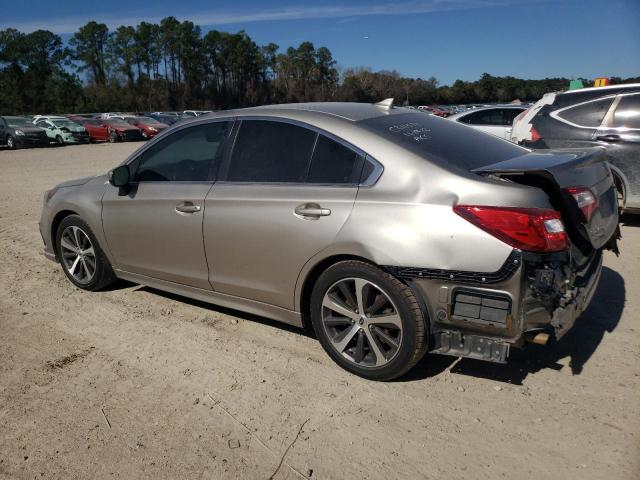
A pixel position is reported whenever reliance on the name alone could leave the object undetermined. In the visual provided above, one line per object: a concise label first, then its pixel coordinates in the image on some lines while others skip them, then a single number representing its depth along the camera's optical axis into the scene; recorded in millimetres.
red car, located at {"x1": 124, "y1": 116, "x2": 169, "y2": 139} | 32750
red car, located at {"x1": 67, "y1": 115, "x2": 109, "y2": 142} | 31375
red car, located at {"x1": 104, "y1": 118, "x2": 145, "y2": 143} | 31422
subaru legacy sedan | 2822
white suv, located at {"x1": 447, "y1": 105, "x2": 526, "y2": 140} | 12559
